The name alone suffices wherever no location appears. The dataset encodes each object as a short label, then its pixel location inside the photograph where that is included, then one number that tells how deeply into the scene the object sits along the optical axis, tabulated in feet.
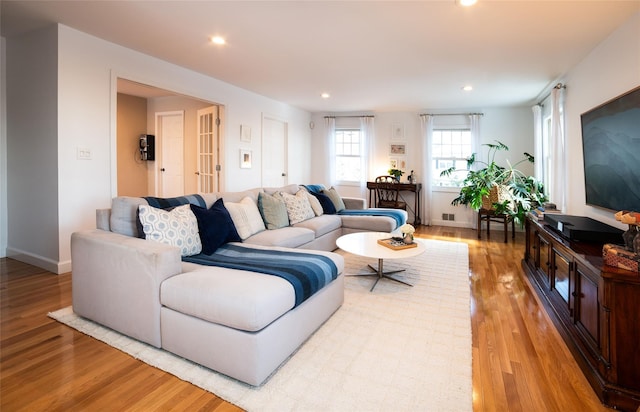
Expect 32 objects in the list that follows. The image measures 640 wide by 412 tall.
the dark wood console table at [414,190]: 22.00
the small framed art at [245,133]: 17.78
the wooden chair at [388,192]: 22.48
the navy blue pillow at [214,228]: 8.54
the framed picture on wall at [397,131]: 23.25
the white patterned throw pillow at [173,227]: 7.55
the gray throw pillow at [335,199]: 16.56
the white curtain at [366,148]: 23.54
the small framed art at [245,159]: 17.88
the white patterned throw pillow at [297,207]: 13.35
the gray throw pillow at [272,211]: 12.13
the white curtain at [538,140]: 17.07
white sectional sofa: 5.43
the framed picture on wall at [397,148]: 23.30
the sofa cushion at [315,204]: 15.16
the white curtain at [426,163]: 22.03
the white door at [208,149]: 16.84
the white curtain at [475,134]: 20.85
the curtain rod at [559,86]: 13.37
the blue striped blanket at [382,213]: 15.70
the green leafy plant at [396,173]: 22.66
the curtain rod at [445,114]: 21.40
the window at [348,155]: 24.61
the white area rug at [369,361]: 5.15
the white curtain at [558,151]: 12.95
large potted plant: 16.62
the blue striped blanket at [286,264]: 6.48
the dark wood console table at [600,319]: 5.19
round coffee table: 9.59
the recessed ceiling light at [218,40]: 10.60
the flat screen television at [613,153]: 7.42
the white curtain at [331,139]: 24.41
